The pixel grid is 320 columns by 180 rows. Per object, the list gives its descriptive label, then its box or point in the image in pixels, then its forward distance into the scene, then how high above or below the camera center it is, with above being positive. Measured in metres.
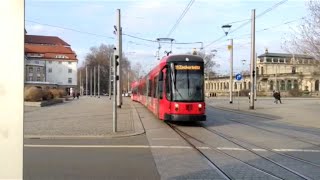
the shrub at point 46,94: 49.22 -0.24
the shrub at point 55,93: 58.71 -0.13
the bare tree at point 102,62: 145.57 +9.52
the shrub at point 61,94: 67.29 -0.28
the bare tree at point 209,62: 101.50 +7.07
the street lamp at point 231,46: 44.14 +5.14
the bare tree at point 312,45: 34.33 +3.63
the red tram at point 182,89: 22.50 +0.16
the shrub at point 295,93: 103.62 -0.11
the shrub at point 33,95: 45.34 -0.29
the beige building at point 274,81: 111.50 +3.10
